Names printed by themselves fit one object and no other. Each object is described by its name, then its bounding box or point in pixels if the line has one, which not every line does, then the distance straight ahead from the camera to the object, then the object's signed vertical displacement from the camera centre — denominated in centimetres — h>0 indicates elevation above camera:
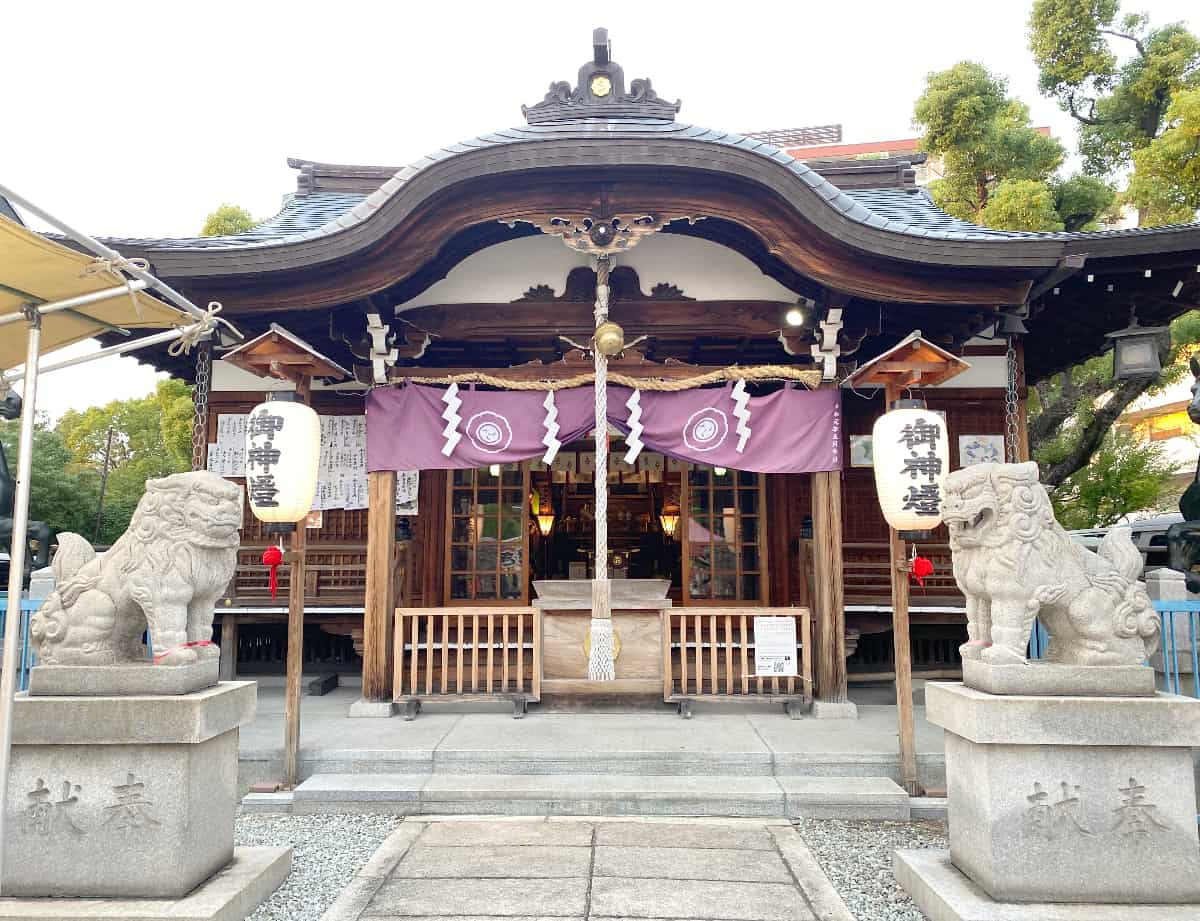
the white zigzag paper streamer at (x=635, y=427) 732 +114
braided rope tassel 622 -3
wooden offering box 728 -108
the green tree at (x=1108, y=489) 1470 +100
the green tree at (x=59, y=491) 2131 +155
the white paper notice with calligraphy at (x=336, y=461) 880 +98
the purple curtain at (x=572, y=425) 730 +117
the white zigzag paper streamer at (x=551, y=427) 733 +115
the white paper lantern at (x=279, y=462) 572 +62
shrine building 663 +205
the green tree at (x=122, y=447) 2438 +399
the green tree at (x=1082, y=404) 1159 +240
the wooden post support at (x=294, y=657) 579 -94
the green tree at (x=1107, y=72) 1241 +838
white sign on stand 704 -105
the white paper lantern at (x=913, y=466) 548 +55
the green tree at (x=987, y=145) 1309 +740
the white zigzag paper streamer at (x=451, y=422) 733 +120
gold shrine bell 690 +192
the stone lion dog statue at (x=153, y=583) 391 -23
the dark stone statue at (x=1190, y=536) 684 +1
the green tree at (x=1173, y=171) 1082 +572
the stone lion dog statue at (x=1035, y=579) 382 -22
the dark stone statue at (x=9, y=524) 677 +17
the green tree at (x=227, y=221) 1852 +821
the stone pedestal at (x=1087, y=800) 357 -132
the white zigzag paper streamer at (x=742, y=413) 729 +127
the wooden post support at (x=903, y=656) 557 -93
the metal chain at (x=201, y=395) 809 +164
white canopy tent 342 +134
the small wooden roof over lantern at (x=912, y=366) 566 +138
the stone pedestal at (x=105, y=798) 364 -130
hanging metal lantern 729 +189
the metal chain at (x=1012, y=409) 768 +139
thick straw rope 730 +163
